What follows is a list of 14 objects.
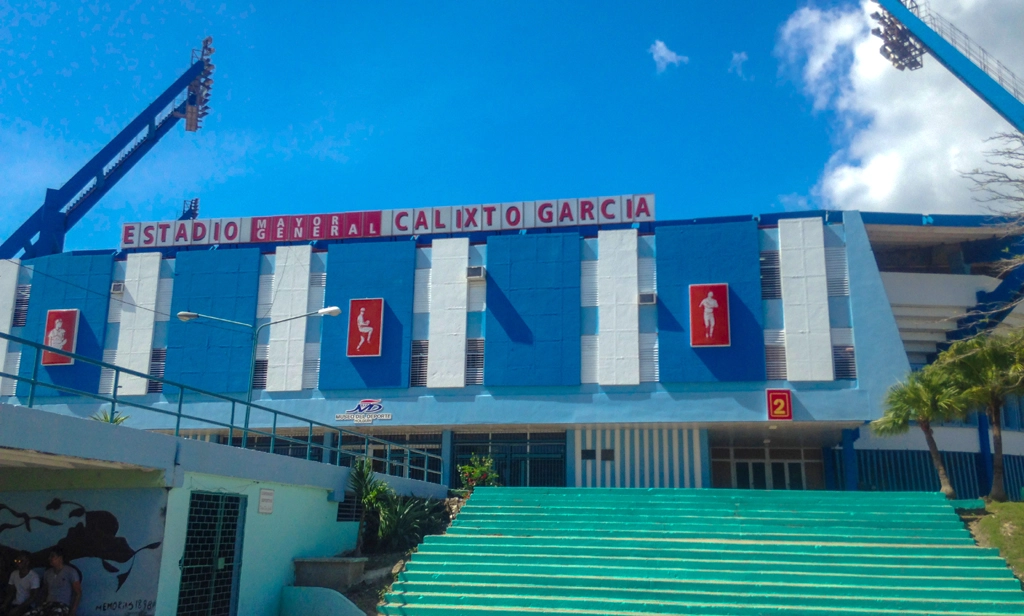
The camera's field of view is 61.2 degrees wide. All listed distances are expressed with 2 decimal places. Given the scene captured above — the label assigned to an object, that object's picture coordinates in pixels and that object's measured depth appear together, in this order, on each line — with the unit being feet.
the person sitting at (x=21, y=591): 42.55
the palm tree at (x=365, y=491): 70.90
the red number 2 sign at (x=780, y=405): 99.04
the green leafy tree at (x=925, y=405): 80.18
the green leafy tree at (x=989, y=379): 75.97
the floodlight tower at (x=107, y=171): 142.82
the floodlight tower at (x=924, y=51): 117.08
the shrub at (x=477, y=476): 91.81
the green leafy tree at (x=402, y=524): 71.05
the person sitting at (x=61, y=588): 43.91
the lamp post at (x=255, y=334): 82.79
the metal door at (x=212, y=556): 49.55
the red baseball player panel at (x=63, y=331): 117.50
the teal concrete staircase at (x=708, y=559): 56.59
